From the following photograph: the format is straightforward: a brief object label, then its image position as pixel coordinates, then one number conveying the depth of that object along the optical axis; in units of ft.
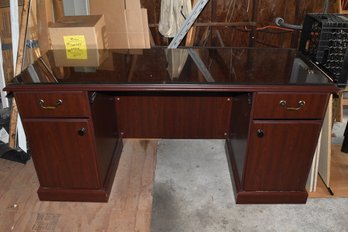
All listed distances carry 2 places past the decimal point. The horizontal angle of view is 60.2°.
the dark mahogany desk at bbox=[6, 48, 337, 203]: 4.42
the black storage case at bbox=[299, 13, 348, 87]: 4.87
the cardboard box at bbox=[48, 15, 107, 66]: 5.41
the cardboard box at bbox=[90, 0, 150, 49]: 6.83
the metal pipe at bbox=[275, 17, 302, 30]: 8.36
